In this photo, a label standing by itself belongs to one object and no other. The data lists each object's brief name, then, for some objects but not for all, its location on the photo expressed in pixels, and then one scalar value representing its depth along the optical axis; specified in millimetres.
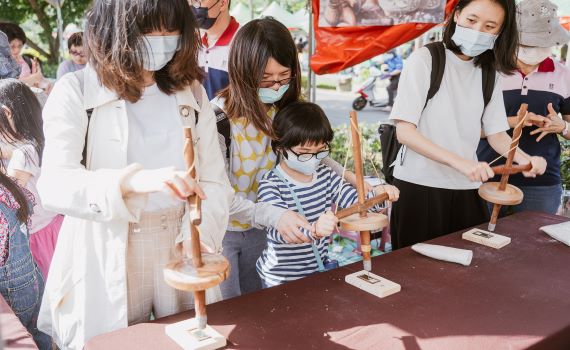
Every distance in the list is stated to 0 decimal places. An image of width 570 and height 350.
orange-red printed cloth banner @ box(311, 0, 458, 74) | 3480
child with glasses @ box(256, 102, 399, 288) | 1825
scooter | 12703
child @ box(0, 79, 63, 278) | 2168
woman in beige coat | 1163
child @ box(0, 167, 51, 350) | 1785
